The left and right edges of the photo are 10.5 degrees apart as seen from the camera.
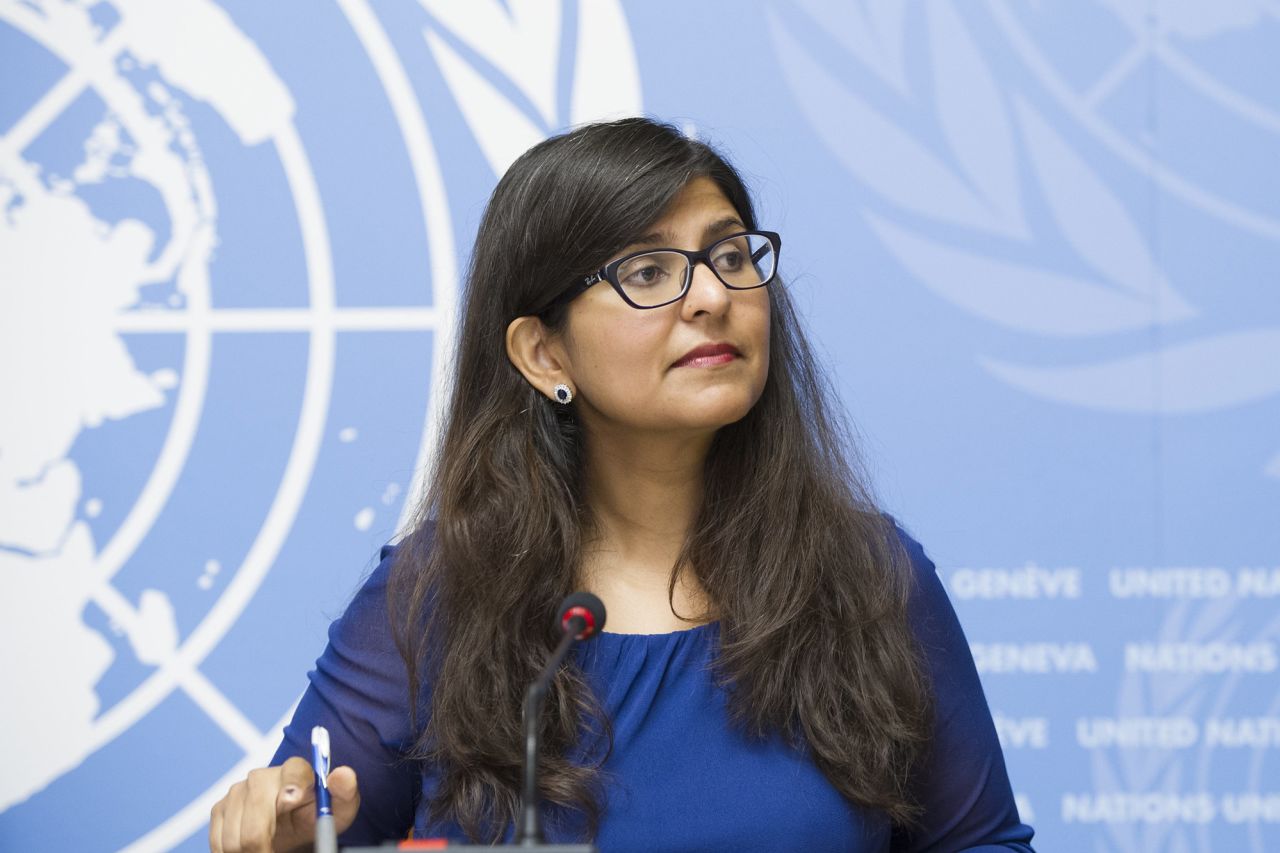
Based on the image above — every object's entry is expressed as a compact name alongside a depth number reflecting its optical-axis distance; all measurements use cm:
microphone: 433
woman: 465
